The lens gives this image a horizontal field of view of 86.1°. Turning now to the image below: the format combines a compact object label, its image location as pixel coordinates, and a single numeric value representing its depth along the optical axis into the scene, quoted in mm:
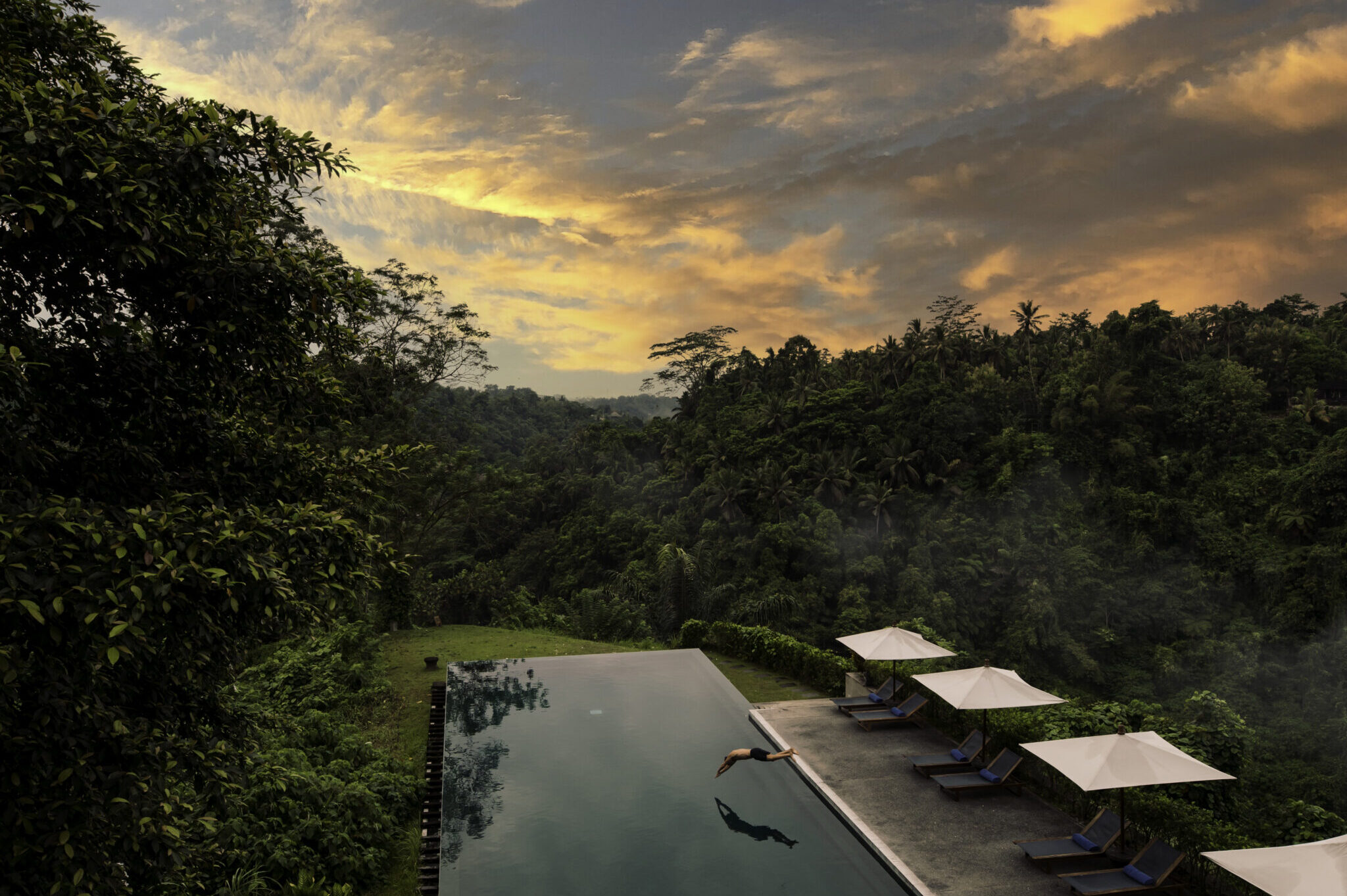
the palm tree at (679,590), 25188
